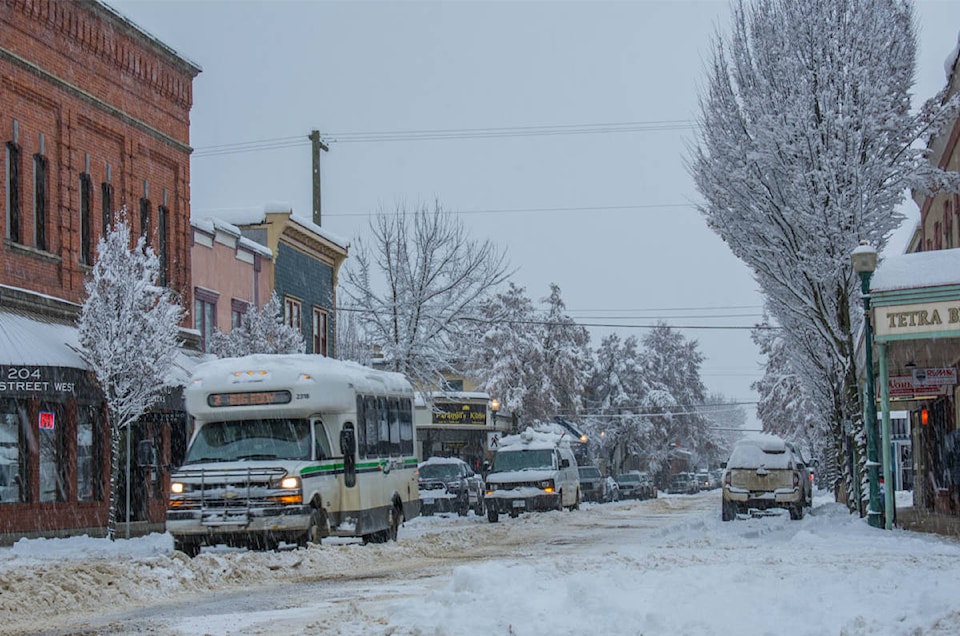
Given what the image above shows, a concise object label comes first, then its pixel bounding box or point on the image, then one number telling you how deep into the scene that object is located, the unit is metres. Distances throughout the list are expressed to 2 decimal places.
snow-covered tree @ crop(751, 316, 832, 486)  73.38
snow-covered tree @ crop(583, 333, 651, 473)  93.25
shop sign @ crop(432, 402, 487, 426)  60.41
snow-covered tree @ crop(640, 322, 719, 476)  94.69
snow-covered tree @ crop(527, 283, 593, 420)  73.19
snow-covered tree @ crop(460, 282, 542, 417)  70.50
